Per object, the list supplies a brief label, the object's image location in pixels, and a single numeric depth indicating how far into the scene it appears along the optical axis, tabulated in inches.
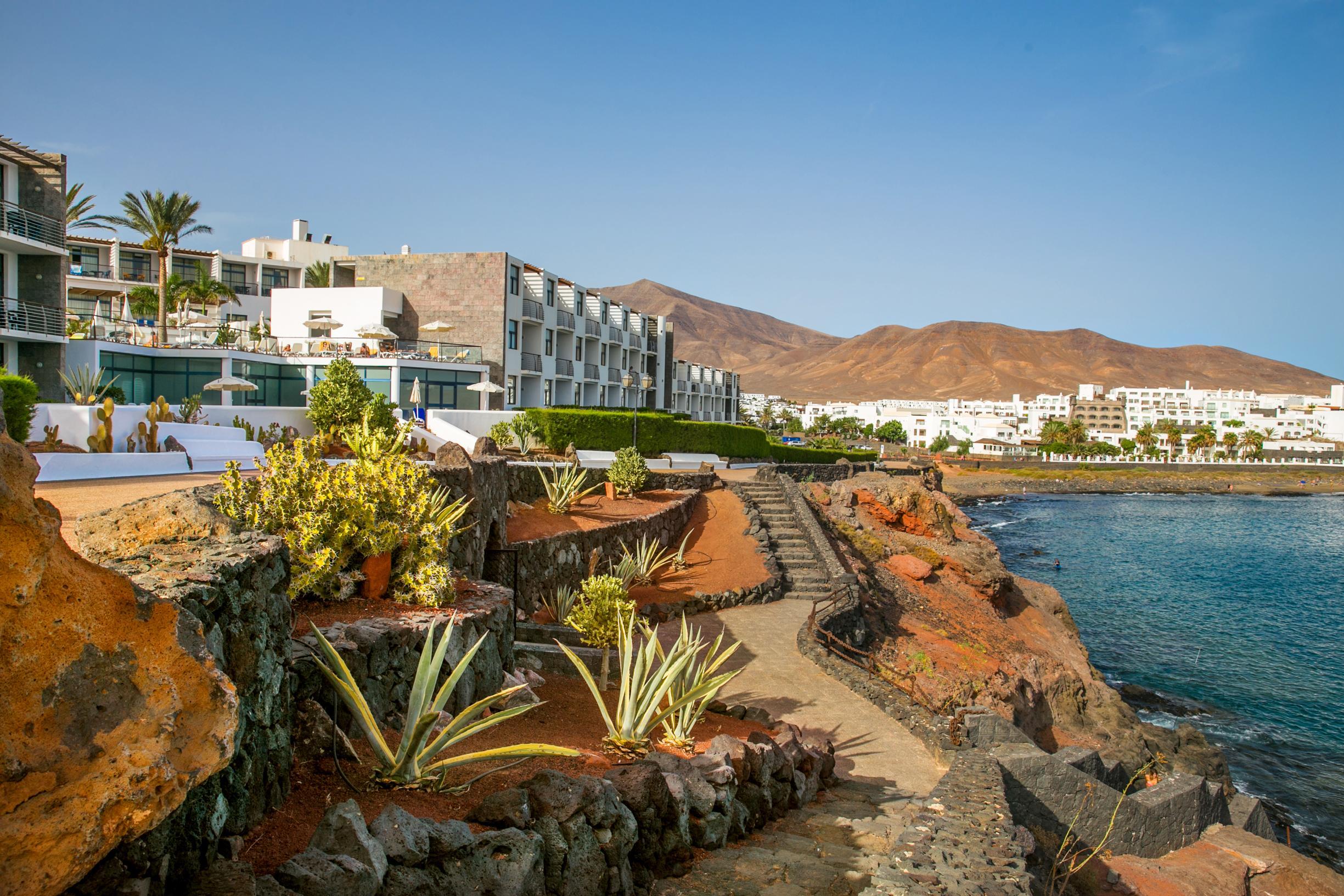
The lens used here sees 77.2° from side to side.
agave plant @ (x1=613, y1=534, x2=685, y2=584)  793.6
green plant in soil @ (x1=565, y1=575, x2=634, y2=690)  477.4
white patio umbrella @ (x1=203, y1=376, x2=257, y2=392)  1147.9
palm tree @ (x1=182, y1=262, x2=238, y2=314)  1902.1
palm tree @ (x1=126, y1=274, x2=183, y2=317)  2037.4
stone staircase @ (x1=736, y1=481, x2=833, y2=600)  859.4
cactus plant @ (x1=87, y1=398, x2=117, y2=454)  679.1
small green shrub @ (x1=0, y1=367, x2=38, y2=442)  577.9
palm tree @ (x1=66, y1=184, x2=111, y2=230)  1679.4
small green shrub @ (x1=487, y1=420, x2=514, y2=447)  1133.7
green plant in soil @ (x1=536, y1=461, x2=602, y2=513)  876.0
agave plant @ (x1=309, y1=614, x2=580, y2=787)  233.0
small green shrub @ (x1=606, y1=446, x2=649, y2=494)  1019.9
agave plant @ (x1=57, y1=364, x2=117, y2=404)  830.5
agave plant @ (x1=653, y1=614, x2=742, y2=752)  354.6
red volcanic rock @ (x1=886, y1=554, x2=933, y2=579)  1040.2
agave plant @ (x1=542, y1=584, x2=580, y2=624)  650.2
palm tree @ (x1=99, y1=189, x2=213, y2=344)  1772.9
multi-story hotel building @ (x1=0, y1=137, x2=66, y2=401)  1053.8
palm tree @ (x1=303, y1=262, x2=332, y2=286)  2145.7
